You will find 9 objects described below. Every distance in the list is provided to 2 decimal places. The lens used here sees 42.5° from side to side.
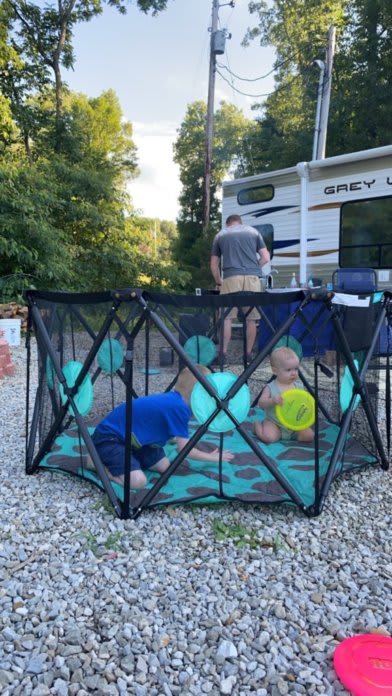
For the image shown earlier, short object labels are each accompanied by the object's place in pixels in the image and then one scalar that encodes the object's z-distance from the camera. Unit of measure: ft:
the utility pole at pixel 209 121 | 47.19
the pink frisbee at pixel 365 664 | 4.80
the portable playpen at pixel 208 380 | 8.07
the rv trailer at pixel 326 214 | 22.45
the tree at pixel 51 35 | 45.11
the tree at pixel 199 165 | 52.47
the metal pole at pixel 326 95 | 34.96
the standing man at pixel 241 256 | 17.88
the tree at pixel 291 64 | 61.11
